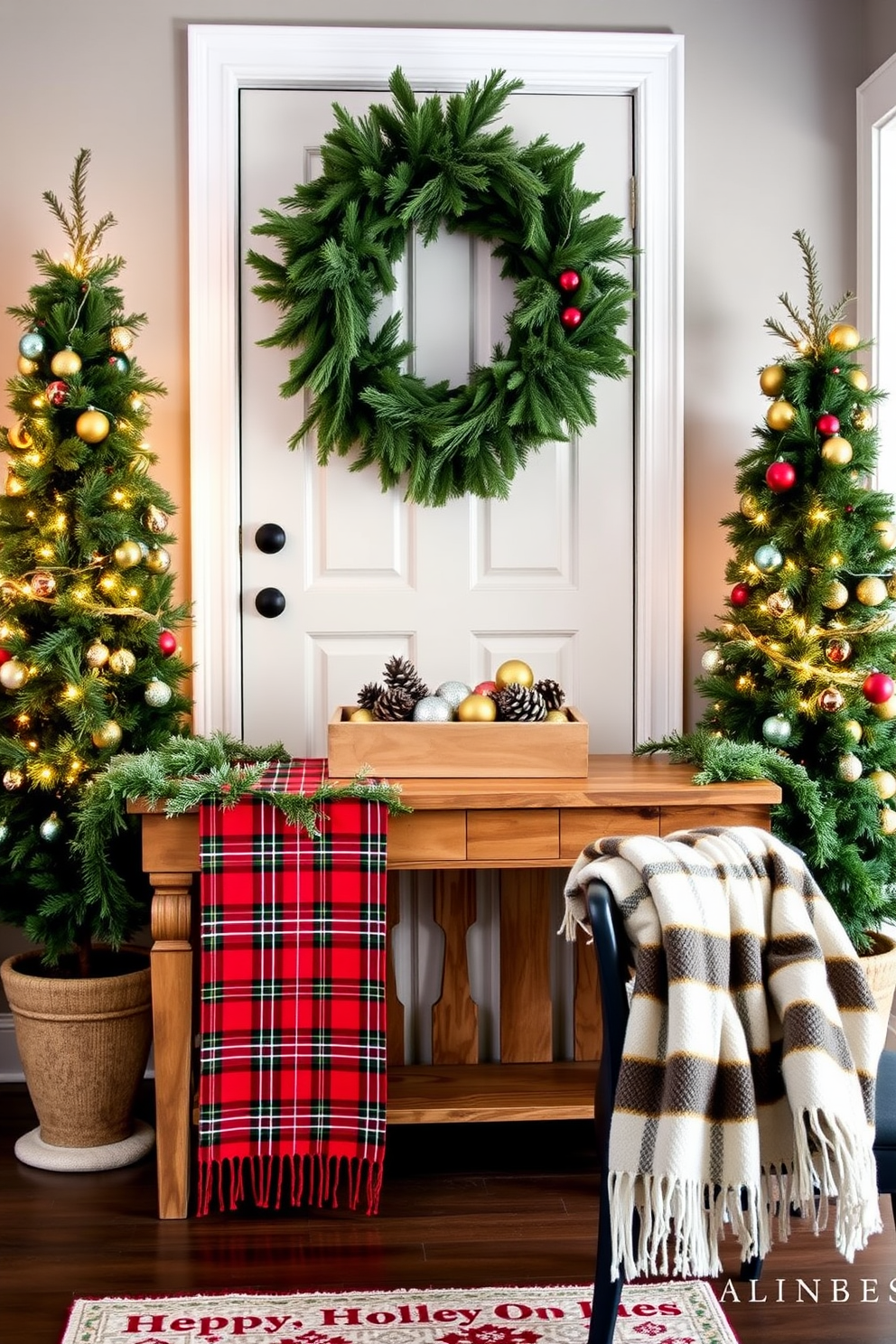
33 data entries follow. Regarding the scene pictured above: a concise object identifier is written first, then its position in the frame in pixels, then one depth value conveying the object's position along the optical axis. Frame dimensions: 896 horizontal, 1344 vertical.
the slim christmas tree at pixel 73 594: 2.51
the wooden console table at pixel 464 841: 2.30
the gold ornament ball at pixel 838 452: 2.49
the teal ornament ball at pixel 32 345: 2.51
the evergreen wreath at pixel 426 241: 2.70
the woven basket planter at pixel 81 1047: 2.49
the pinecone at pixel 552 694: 2.56
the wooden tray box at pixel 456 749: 2.41
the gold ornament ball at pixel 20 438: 2.56
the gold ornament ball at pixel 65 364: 2.48
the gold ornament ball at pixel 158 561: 2.60
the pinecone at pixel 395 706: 2.46
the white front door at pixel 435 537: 2.89
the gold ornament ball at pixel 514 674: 2.55
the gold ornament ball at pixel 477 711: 2.44
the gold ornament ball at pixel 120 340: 2.55
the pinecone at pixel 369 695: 2.52
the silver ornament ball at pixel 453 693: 2.49
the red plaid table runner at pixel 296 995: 2.24
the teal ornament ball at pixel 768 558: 2.54
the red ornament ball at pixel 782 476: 2.54
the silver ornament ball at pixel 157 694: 2.54
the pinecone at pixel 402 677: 2.51
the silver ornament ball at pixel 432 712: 2.44
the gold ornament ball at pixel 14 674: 2.50
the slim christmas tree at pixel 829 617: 2.50
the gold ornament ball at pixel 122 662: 2.51
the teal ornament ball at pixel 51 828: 2.52
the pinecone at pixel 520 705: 2.45
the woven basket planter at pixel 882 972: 2.45
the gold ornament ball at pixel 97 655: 2.49
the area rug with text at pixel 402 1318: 1.90
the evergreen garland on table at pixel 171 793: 2.21
